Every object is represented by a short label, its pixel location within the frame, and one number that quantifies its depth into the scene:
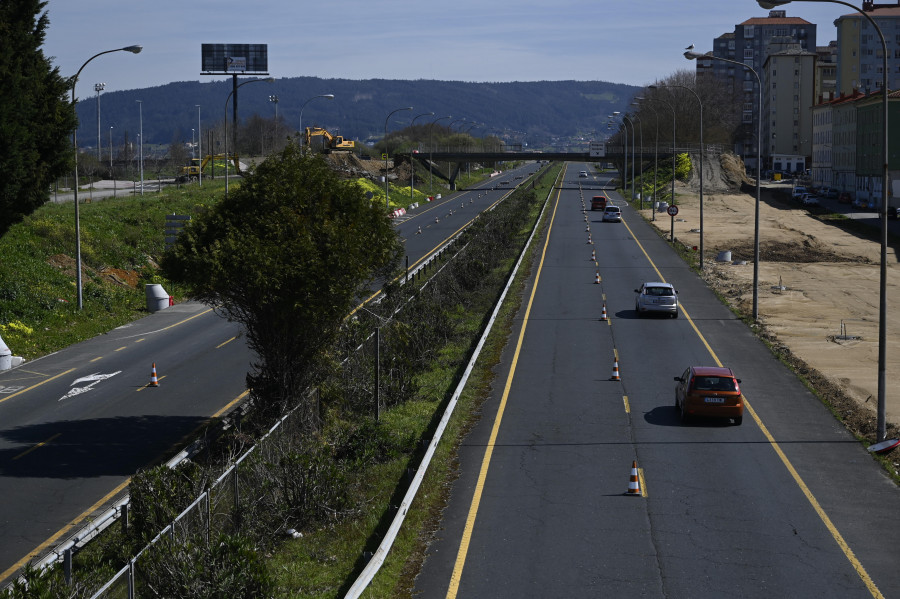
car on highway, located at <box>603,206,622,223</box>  84.56
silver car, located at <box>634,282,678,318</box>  40.34
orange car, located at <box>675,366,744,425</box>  23.81
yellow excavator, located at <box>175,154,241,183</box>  98.12
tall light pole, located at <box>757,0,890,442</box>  21.75
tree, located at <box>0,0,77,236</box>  33.03
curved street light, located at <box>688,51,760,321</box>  39.66
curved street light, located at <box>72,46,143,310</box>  38.91
